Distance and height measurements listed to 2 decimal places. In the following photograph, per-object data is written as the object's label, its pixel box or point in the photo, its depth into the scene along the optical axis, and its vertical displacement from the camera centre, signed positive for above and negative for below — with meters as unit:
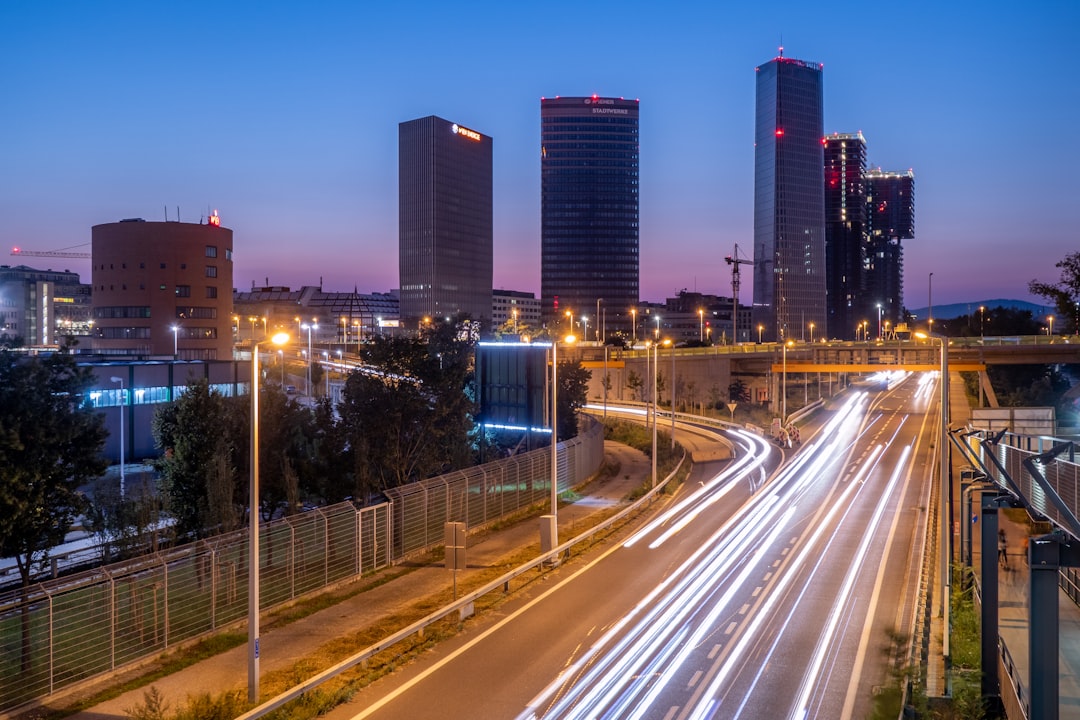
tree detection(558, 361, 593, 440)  52.69 -3.44
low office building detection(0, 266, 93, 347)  179.38 +6.95
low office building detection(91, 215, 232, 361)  105.88 +6.51
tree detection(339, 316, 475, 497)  31.06 -2.69
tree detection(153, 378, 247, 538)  23.25 -3.05
